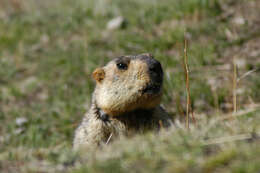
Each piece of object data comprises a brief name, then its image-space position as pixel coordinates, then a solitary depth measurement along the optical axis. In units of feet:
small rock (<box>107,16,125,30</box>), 53.67
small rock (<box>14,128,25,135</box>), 41.70
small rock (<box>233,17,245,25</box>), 48.86
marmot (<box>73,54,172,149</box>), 25.43
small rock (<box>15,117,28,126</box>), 42.92
